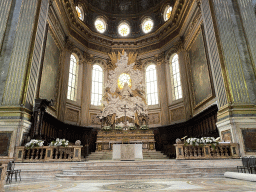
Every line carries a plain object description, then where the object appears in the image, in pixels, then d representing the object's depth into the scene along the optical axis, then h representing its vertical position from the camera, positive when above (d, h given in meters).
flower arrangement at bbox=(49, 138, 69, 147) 7.95 +0.29
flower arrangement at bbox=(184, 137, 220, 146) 7.99 +0.29
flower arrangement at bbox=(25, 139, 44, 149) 7.87 +0.27
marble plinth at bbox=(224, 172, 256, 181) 5.05 -0.76
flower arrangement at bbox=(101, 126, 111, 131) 14.55 +1.62
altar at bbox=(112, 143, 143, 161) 9.00 -0.12
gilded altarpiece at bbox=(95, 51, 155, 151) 14.13 +3.38
